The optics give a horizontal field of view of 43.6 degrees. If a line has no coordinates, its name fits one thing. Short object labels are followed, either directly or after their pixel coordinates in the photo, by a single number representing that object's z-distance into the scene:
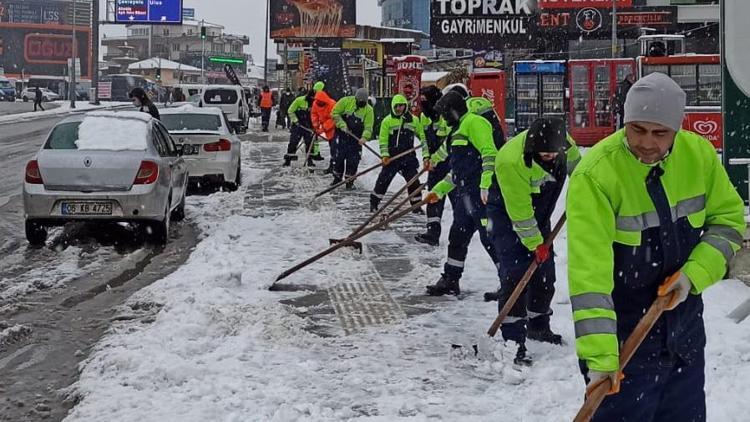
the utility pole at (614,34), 29.36
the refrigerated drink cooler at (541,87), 23.48
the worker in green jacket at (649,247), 3.14
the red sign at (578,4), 33.78
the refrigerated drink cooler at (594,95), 23.53
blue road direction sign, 48.50
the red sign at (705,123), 17.92
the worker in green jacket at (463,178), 7.37
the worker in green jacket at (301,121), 19.22
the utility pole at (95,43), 46.66
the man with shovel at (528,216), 5.57
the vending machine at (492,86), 22.23
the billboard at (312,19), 48.91
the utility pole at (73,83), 51.34
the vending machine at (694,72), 19.61
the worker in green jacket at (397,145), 12.32
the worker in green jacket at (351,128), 15.32
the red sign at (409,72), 25.06
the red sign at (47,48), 97.56
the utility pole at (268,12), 49.28
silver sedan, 9.41
